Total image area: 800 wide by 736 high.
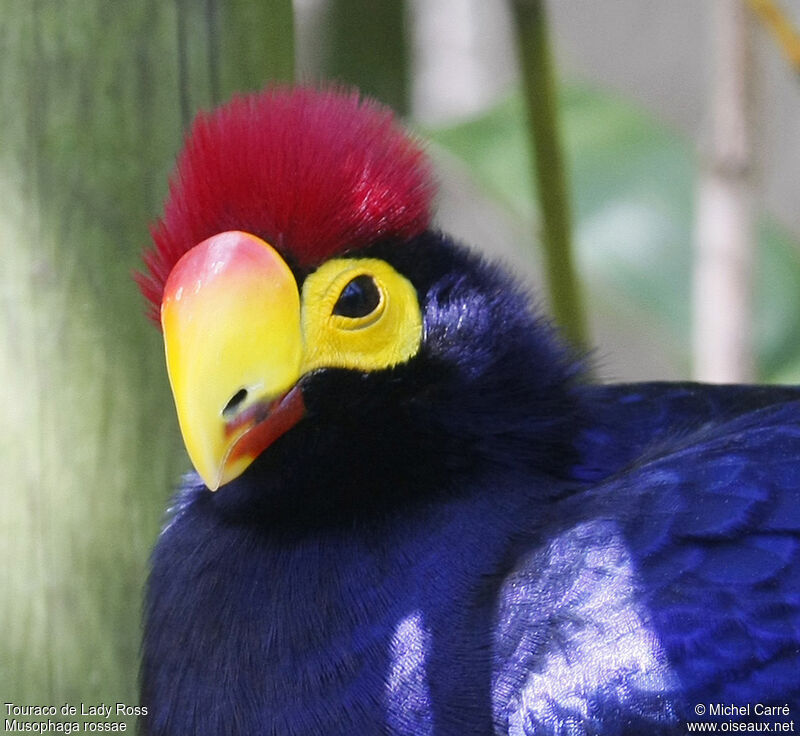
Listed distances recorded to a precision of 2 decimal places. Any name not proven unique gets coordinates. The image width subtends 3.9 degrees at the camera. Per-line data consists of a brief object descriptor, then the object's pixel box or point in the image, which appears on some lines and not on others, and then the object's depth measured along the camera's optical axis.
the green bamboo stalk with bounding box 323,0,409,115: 2.67
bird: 2.06
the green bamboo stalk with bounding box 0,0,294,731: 2.09
